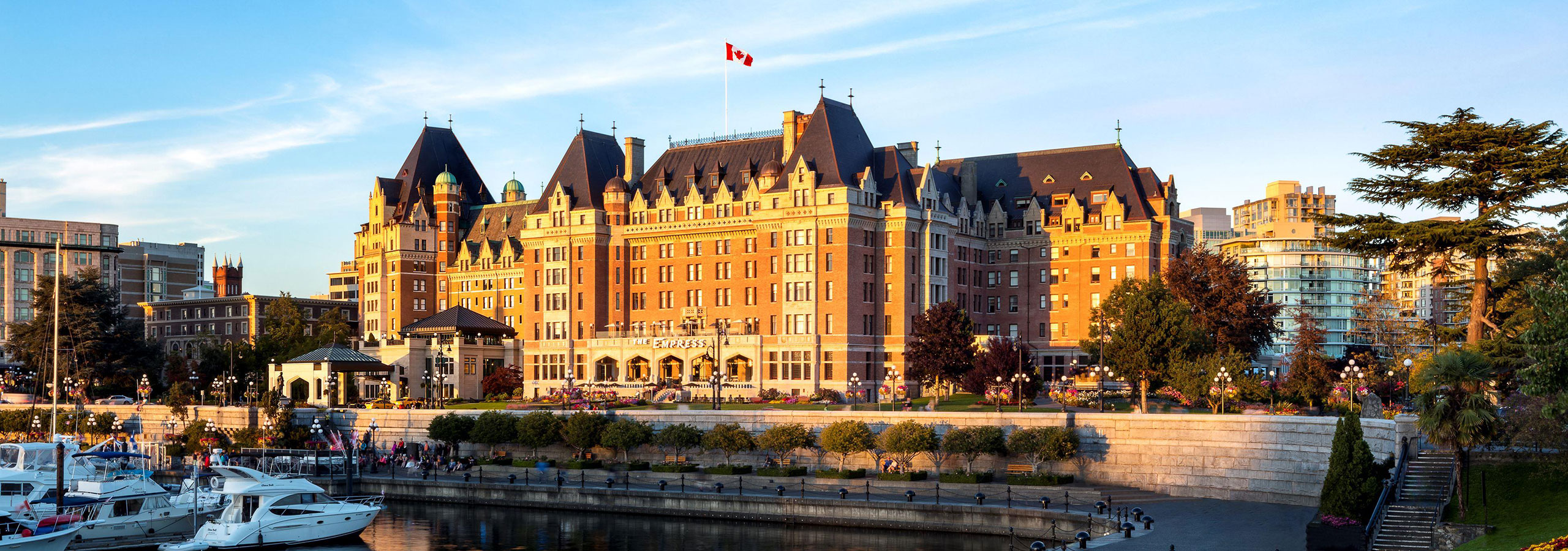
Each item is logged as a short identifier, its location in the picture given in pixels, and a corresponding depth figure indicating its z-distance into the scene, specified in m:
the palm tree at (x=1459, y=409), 46.28
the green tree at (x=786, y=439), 75.94
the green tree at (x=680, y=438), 79.00
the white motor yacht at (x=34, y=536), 53.53
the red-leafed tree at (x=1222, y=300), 96.75
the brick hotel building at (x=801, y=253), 109.25
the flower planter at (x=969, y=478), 68.12
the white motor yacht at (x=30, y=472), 64.25
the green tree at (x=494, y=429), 85.25
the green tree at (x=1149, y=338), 83.81
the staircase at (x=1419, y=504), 46.03
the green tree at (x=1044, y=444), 69.12
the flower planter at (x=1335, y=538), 45.38
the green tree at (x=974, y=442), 70.44
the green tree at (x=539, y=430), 83.19
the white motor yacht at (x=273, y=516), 61.16
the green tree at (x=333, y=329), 138.00
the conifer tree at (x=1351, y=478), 46.78
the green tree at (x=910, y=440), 71.44
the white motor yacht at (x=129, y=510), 62.00
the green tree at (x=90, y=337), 121.44
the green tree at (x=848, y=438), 73.56
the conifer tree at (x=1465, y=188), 59.91
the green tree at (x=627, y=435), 80.38
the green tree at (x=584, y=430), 81.75
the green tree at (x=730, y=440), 77.50
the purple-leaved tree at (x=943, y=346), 94.81
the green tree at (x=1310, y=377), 86.88
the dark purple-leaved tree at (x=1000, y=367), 86.12
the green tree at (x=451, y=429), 87.19
